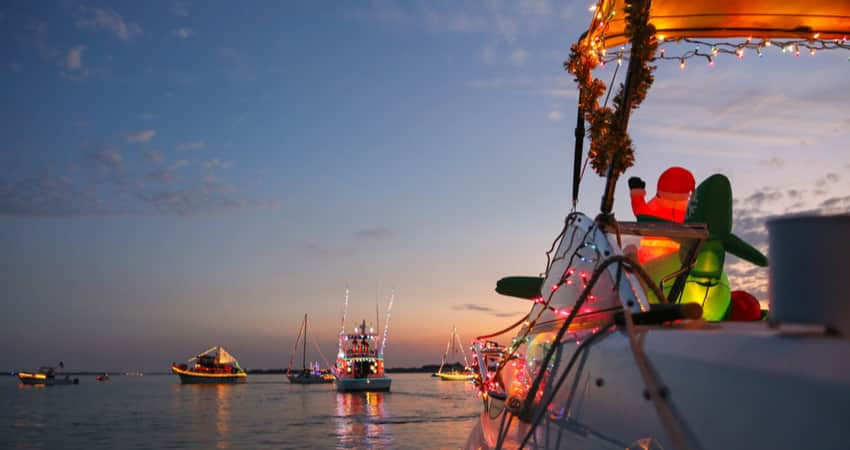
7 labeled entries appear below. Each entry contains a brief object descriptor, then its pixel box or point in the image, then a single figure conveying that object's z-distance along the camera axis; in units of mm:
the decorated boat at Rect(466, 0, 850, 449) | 1804
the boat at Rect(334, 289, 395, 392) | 73938
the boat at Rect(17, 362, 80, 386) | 133500
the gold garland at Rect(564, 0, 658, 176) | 4297
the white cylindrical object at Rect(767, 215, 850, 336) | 1803
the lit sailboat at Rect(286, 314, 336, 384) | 134500
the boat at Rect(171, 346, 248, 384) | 127688
